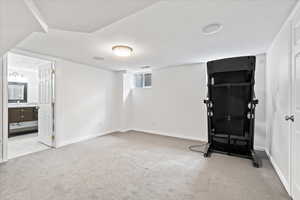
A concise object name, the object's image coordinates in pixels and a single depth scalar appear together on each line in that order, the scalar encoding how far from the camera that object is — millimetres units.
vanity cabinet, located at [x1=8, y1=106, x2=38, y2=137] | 4379
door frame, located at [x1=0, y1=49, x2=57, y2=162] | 2660
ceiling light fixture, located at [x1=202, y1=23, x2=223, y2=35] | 1953
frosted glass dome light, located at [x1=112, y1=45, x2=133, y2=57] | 2670
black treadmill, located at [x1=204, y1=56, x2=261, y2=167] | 2705
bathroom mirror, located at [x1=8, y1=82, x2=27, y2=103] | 4840
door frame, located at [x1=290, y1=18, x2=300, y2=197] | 1624
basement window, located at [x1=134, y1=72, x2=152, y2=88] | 5301
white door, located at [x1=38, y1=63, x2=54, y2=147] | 3602
